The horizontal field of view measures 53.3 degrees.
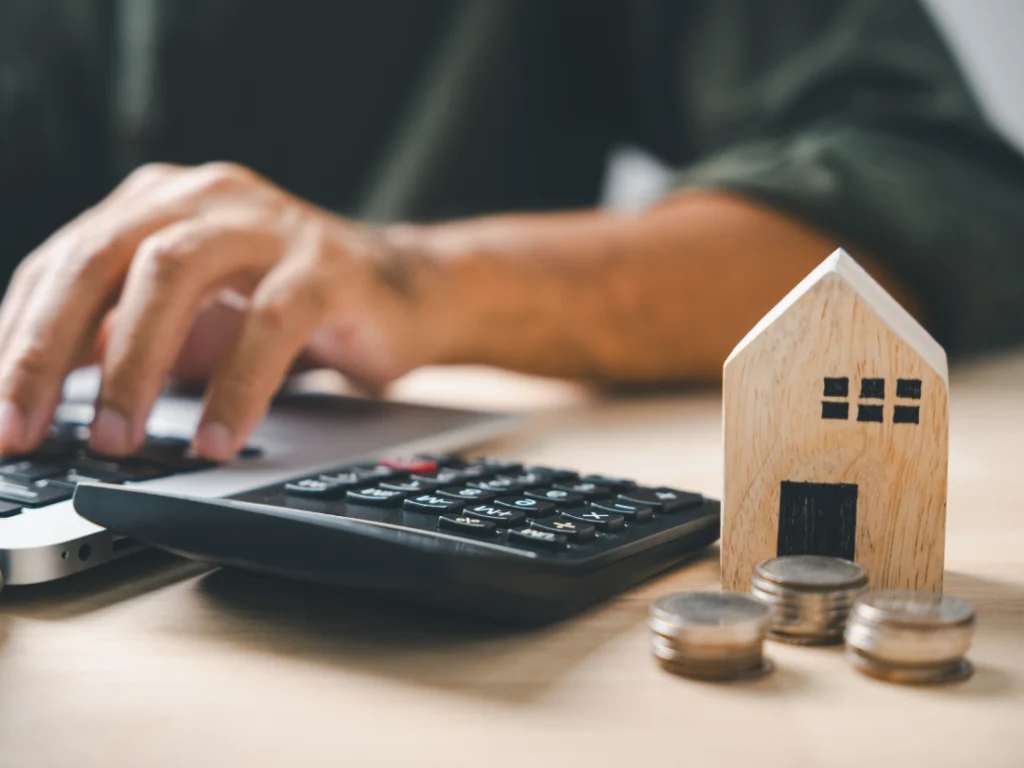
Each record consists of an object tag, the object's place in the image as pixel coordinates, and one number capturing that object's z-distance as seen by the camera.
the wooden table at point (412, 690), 0.22
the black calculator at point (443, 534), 0.27
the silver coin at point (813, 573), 0.27
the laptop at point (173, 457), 0.32
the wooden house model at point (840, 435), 0.30
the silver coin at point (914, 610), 0.25
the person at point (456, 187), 0.54
